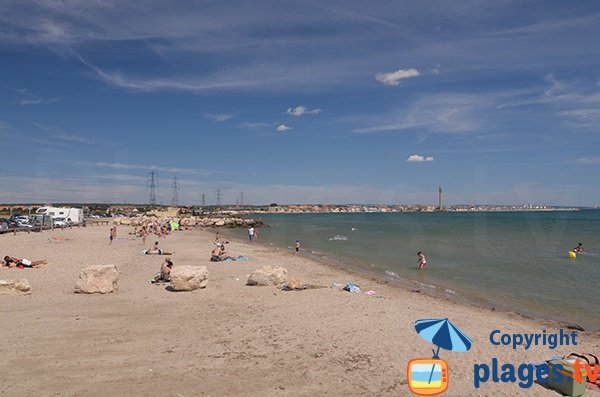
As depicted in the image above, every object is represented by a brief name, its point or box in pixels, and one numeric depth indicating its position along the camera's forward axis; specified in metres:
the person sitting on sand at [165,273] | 16.59
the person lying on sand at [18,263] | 19.33
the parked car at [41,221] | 49.56
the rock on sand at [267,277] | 16.20
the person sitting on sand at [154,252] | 27.41
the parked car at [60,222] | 53.36
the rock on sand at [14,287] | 13.34
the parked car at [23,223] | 47.50
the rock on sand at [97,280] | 14.07
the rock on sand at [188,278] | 14.80
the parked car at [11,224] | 45.26
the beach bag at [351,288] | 15.66
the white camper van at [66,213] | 59.88
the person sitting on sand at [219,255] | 24.61
